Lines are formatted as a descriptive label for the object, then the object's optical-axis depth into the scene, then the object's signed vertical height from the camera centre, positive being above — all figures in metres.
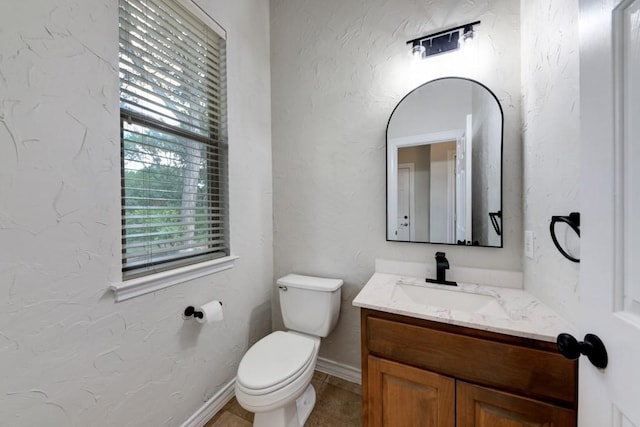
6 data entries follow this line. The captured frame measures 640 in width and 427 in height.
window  1.07 +0.39
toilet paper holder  1.24 -0.53
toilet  1.08 -0.77
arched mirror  1.28 +0.26
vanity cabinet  0.79 -0.63
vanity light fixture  1.28 +0.95
